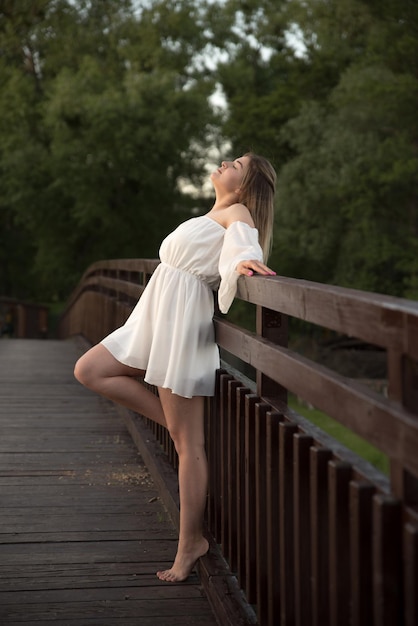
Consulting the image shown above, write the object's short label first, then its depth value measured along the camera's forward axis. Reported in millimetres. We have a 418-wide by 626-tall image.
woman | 6895
